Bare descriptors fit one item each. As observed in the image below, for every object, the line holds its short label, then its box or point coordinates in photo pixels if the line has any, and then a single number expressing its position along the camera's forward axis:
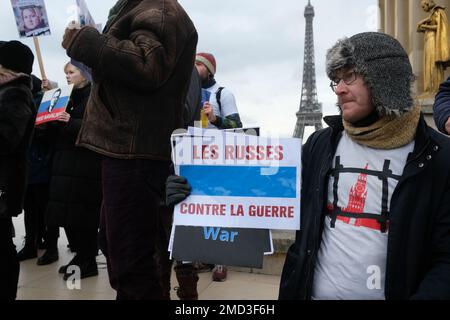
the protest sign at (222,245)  1.69
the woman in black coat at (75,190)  3.81
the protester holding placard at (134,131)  2.04
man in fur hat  1.48
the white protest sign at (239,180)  1.71
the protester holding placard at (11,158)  2.79
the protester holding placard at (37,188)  4.58
